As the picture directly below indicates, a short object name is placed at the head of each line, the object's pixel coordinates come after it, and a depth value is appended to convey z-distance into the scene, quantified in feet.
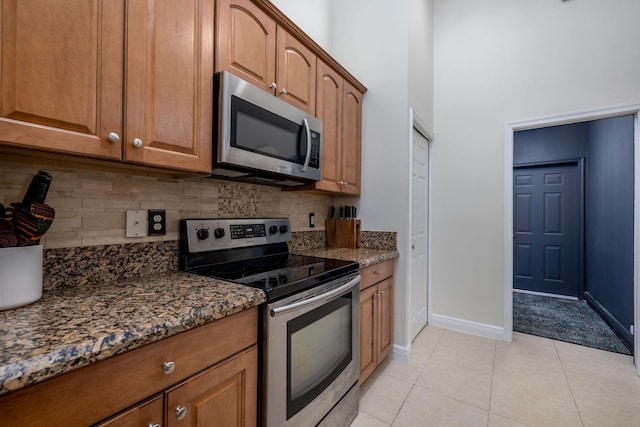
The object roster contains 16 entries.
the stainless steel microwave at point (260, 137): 4.06
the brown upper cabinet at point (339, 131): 6.45
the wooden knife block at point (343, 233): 7.64
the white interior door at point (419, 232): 8.39
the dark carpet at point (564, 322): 8.59
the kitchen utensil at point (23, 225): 2.66
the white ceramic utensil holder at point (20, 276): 2.52
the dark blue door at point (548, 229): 13.01
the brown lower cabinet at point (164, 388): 1.89
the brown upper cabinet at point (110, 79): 2.52
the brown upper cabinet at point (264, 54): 4.24
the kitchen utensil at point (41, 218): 2.76
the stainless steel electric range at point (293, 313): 3.51
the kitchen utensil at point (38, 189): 2.81
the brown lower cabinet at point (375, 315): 5.92
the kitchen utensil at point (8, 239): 2.50
